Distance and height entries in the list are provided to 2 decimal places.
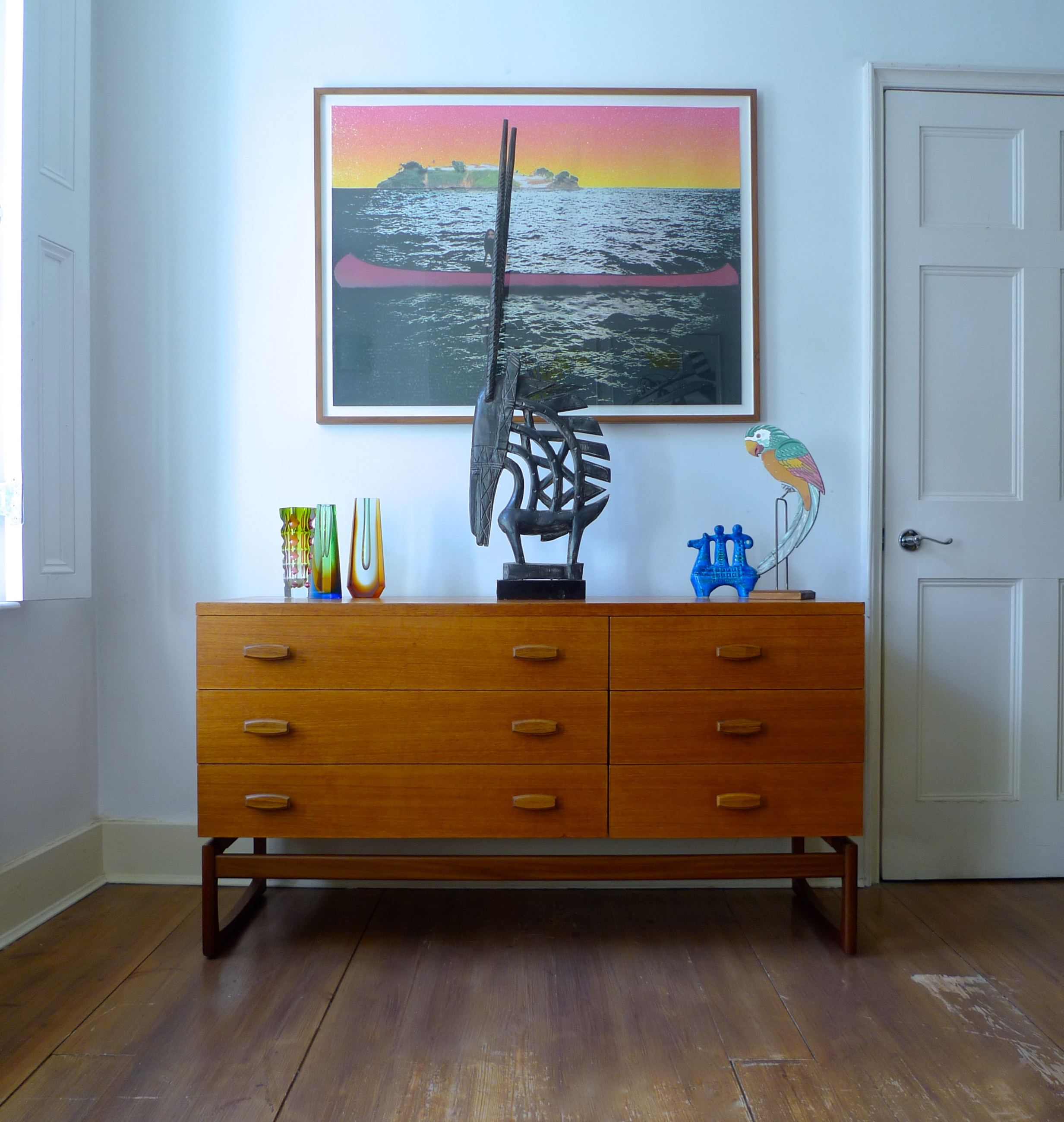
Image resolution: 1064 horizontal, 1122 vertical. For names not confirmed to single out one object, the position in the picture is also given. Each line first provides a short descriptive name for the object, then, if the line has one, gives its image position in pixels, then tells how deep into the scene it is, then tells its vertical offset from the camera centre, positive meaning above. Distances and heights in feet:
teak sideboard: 6.06 -1.21
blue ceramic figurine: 6.75 -0.12
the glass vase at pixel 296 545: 6.93 +0.05
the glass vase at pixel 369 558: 7.00 -0.04
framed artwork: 7.63 +2.76
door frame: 7.61 +2.17
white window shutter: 6.57 +2.00
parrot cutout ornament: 6.86 +0.72
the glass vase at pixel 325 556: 6.86 -0.03
